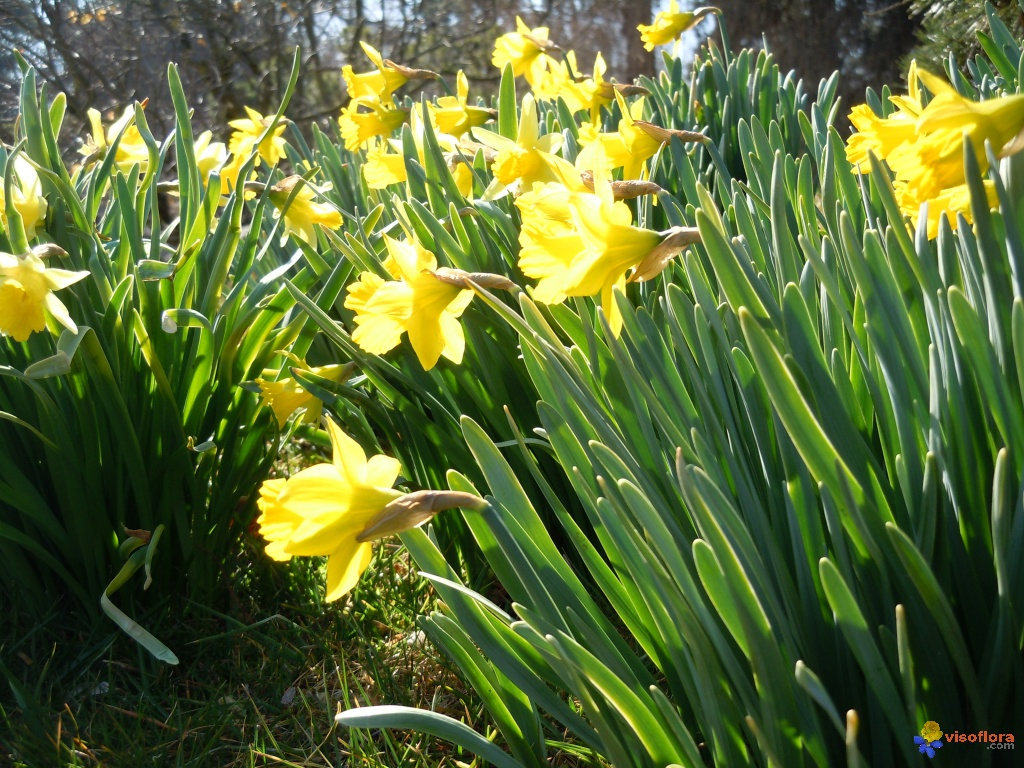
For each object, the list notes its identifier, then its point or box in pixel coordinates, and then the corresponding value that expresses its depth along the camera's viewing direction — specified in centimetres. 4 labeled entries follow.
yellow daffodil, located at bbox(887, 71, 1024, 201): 77
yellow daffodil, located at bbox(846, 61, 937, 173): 91
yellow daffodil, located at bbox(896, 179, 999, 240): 88
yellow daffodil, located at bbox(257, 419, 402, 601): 80
